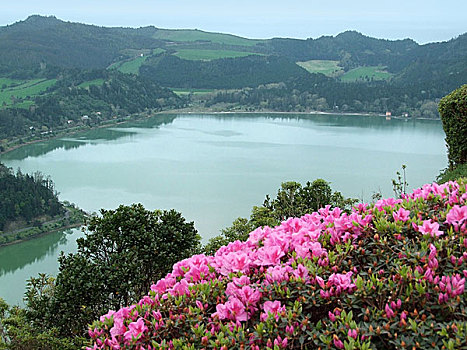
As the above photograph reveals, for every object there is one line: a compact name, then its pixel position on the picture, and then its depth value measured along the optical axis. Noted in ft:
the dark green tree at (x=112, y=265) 13.28
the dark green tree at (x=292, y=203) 18.78
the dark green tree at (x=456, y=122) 18.51
